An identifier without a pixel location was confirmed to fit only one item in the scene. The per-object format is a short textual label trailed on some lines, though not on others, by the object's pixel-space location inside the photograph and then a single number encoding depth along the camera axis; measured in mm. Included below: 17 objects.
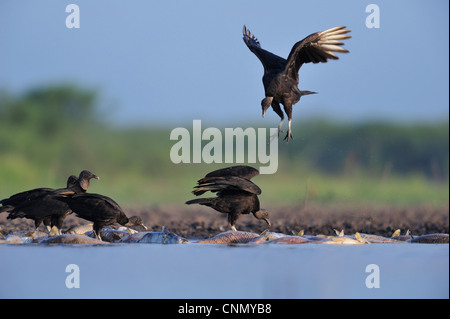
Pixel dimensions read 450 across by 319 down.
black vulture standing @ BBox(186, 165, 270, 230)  9766
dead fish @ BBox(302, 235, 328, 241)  10242
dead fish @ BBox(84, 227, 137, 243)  10359
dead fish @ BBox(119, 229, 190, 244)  10219
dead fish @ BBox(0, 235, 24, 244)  10227
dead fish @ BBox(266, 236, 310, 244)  10070
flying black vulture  9784
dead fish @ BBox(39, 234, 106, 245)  9914
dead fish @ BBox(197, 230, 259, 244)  10195
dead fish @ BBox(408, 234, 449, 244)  10586
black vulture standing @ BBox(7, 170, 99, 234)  10133
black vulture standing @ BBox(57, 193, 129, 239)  9852
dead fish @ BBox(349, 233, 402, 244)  10471
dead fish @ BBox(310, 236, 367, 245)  10195
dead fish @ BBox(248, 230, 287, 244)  10109
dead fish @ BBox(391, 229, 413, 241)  10812
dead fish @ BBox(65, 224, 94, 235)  10923
